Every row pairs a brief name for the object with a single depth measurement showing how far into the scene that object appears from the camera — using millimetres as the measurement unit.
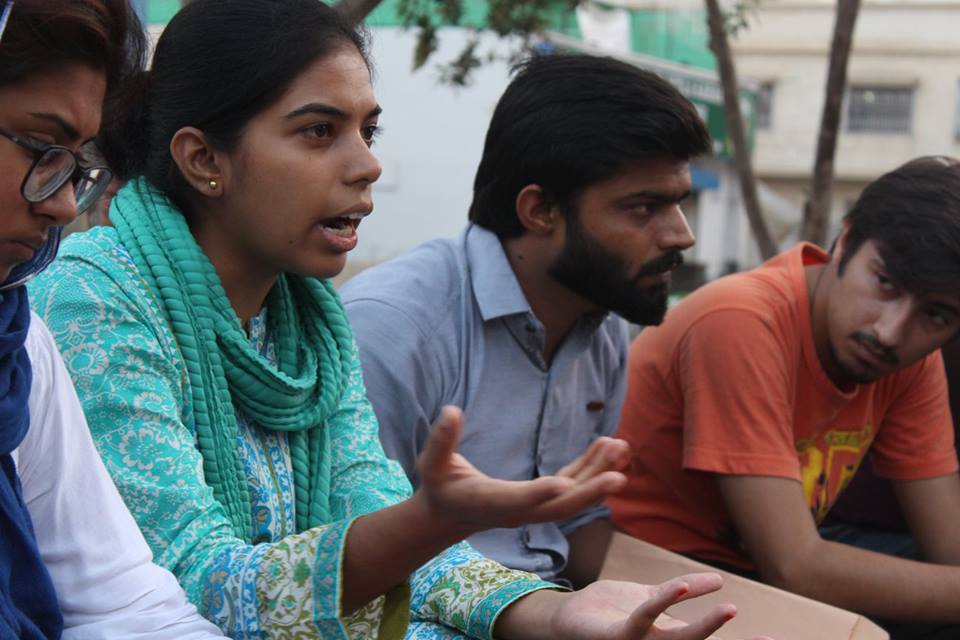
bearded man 2943
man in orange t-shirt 3010
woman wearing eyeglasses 1548
